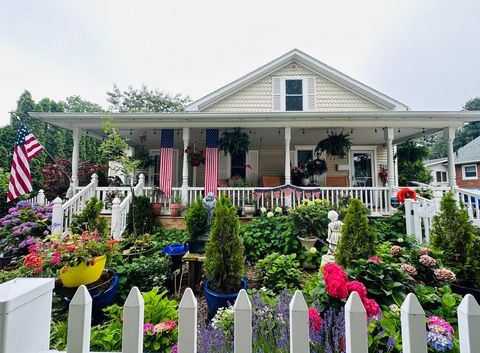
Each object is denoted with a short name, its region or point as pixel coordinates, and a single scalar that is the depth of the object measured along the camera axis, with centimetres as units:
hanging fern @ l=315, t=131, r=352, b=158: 720
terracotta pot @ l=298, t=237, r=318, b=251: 456
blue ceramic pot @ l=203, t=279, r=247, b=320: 247
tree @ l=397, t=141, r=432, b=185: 771
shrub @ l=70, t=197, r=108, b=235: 441
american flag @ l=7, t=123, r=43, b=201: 539
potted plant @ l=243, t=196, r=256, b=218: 635
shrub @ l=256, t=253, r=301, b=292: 314
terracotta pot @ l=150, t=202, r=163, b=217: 633
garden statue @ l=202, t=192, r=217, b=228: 405
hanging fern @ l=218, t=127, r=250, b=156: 713
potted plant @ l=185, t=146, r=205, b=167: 741
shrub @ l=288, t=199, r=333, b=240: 480
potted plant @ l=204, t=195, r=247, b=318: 263
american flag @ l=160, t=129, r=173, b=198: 703
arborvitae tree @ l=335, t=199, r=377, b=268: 267
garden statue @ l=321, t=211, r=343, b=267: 322
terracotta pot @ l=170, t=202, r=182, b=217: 647
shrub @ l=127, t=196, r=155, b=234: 586
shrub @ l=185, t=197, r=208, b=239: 420
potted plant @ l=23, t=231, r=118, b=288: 264
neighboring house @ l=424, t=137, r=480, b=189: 1733
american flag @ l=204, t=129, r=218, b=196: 715
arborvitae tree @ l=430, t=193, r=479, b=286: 268
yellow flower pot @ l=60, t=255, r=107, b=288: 272
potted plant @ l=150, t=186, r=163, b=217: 639
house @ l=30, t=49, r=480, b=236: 684
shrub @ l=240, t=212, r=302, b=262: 473
